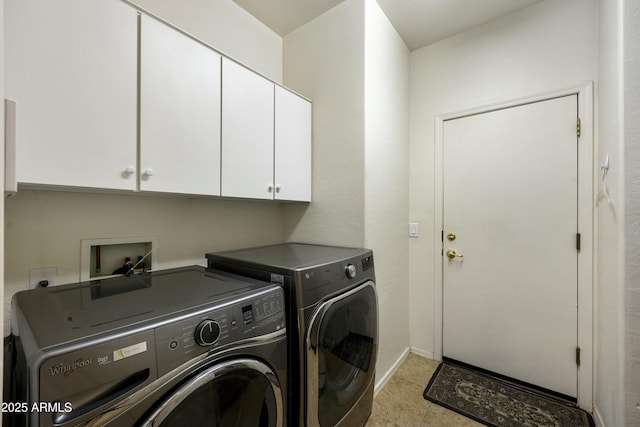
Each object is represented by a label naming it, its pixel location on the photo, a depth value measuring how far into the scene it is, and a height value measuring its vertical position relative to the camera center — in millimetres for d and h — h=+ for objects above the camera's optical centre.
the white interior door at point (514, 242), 1748 -198
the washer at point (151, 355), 581 -368
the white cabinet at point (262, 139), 1382 +435
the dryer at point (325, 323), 1106 -513
